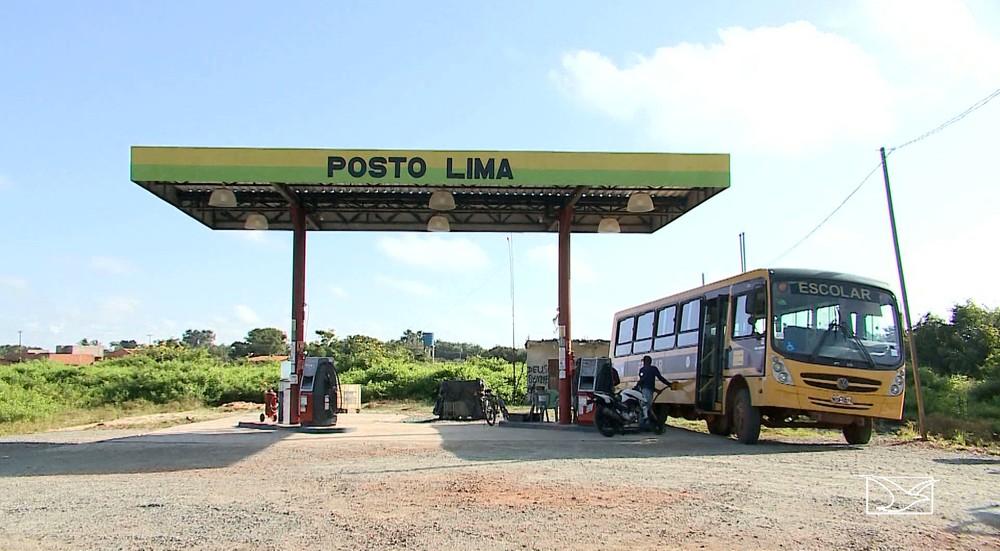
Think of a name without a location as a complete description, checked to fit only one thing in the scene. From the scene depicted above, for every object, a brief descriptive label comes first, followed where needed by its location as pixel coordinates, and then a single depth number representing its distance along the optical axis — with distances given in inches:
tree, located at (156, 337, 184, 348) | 2309.7
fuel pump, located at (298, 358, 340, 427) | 746.2
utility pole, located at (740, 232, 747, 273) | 1384.1
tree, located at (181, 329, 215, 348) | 4074.8
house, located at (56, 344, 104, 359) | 3174.2
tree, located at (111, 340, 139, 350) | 3879.9
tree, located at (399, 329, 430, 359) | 2674.2
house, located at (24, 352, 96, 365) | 2475.9
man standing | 725.9
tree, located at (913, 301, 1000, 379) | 1542.8
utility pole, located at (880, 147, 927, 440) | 698.2
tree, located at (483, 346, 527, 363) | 2232.4
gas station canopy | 703.7
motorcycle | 691.4
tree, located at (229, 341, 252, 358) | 2979.8
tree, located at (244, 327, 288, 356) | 3006.9
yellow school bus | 585.3
